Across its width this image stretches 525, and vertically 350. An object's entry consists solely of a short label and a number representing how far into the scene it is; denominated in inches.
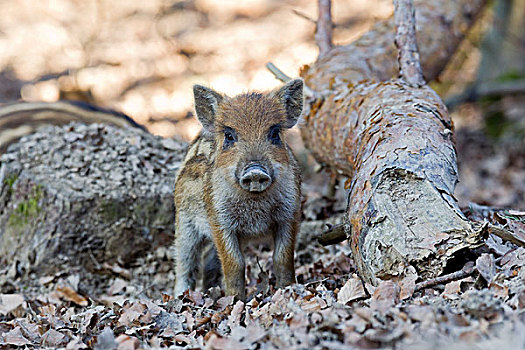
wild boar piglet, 347.3
